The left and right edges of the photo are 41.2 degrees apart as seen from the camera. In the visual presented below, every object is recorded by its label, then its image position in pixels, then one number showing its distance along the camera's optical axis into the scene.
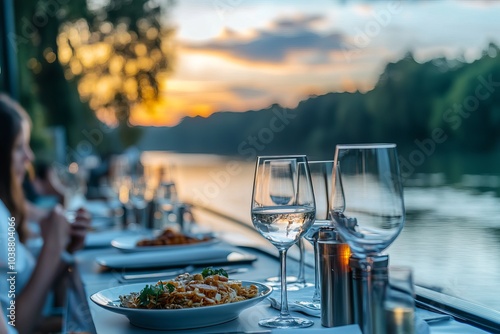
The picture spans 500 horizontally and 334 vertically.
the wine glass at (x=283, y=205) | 1.05
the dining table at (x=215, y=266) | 1.02
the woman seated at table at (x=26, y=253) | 1.79
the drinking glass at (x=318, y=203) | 1.20
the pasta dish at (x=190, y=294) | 1.04
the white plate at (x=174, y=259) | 1.62
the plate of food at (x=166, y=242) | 1.80
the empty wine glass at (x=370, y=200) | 0.81
